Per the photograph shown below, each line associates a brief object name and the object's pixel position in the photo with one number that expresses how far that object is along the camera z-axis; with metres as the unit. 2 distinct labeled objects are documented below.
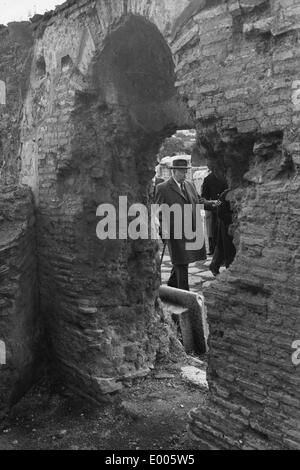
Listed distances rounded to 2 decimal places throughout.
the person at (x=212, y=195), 6.00
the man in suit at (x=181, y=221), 5.54
